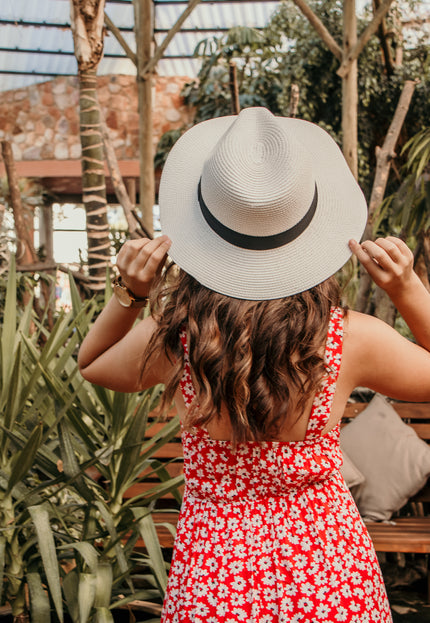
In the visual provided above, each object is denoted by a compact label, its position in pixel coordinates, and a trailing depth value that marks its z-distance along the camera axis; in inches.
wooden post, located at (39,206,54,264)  489.4
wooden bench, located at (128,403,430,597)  104.1
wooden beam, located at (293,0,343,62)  202.5
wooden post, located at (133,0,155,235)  221.3
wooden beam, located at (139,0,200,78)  212.7
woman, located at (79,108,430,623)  38.5
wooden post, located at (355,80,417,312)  158.4
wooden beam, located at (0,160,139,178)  434.6
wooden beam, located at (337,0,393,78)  195.2
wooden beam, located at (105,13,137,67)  213.5
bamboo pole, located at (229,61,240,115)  171.9
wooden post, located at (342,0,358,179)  204.1
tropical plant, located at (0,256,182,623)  68.0
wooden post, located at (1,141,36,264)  181.2
